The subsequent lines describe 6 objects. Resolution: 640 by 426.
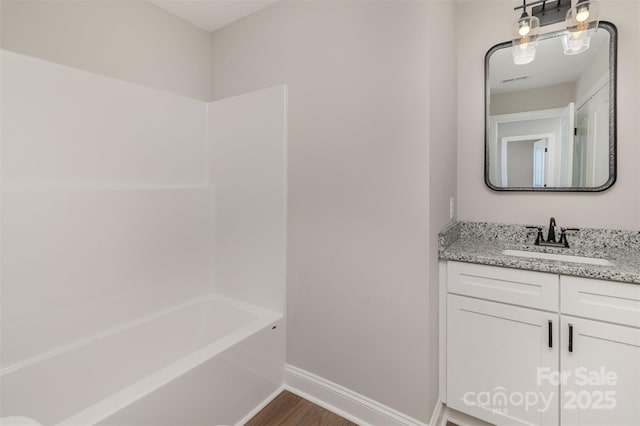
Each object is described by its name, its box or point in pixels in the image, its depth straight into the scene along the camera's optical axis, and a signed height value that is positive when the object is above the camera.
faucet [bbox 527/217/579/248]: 1.82 -0.18
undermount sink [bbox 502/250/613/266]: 1.54 -0.26
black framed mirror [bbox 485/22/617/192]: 1.76 +0.56
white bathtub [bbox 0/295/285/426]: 1.35 -0.86
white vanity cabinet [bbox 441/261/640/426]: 1.33 -0.66
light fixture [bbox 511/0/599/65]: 1.62 +1.01
